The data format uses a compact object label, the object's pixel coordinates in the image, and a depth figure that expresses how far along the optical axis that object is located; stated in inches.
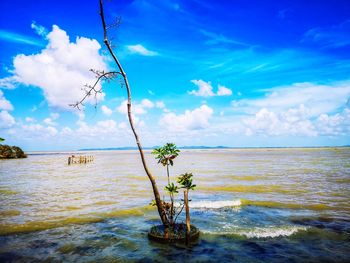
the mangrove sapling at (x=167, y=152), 425.4
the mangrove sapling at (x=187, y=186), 402.3
